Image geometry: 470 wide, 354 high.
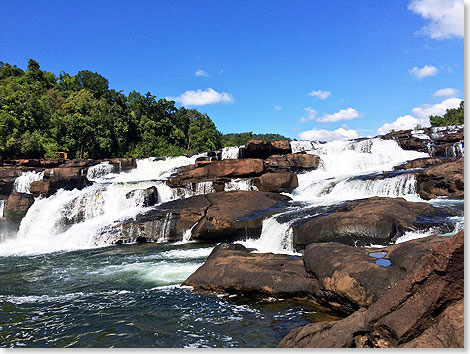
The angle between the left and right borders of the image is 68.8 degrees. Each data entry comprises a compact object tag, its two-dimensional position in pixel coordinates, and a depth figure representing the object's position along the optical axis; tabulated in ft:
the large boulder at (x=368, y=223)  36.19
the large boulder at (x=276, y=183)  73.46
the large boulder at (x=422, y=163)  69.41
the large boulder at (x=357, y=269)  19.86
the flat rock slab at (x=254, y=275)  25.90
